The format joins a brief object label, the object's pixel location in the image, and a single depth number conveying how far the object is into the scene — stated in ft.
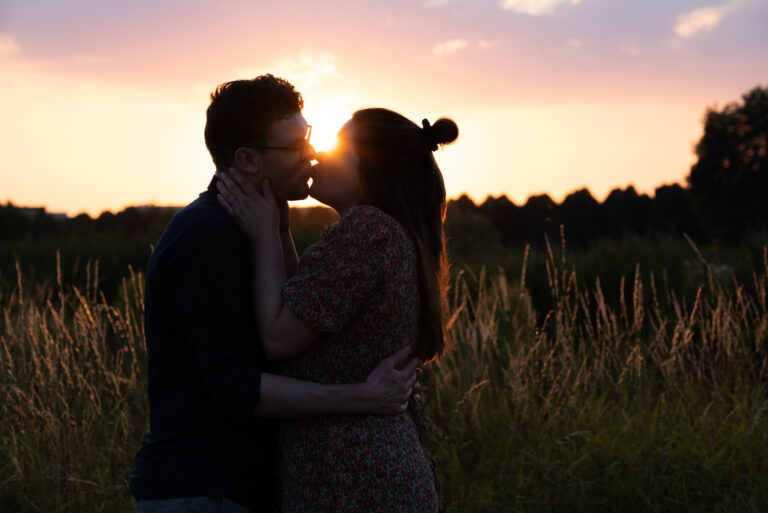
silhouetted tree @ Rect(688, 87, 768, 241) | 115.24
